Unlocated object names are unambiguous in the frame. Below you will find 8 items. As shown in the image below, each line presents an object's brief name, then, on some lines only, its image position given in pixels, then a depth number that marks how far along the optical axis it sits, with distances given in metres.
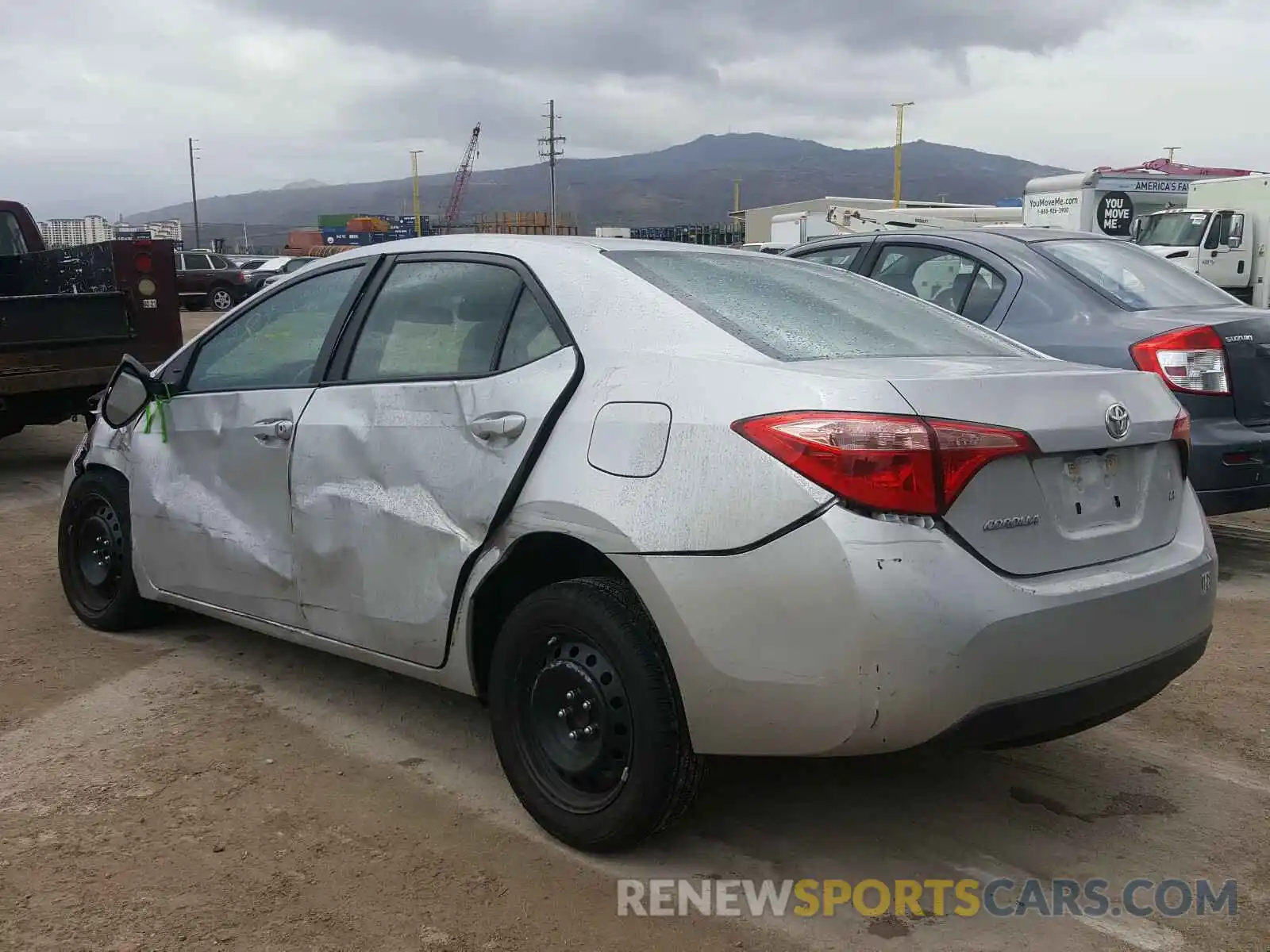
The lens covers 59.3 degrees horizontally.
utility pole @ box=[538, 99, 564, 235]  74.19
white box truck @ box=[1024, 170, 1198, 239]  22.08
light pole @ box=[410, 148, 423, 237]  94.94
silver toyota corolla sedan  2.40
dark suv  30.38
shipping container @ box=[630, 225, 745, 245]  57.53
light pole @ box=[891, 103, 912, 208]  69.12
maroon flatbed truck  7.83
